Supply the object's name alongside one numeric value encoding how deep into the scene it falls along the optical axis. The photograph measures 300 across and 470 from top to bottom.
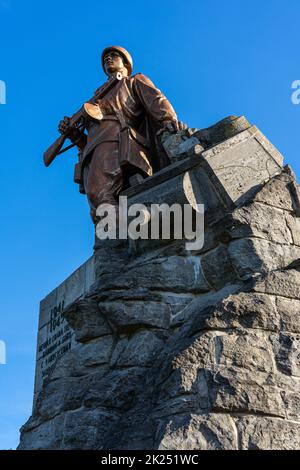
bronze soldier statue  6.71
